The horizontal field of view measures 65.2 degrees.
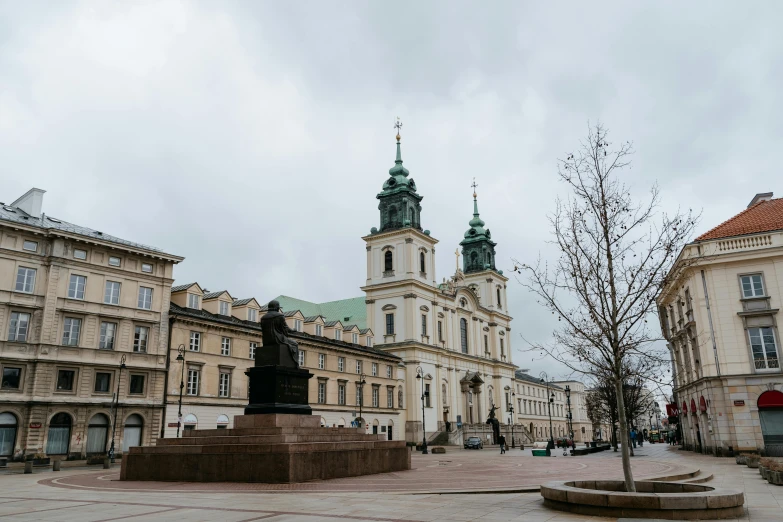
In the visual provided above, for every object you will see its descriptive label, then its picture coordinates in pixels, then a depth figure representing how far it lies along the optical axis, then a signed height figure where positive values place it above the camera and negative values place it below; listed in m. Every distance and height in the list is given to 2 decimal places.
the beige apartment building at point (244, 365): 41.88 +5.20
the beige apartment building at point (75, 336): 34.69 +5.76
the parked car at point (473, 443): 60.53 -1.56
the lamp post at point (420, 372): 67.06 +5.92
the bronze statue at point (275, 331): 21.86 +3.44
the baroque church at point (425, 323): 70.00 +12.52
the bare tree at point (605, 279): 13.73 +3.24
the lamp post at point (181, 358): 36.91 +4.40
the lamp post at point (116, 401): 35.00 +1.80
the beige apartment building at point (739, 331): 33.00 +4.98
